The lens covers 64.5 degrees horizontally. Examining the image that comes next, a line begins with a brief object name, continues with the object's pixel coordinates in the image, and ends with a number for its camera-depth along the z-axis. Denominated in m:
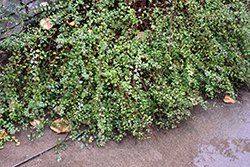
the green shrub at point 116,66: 1.96
